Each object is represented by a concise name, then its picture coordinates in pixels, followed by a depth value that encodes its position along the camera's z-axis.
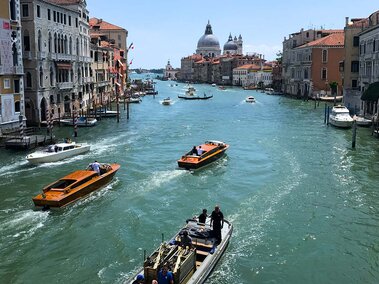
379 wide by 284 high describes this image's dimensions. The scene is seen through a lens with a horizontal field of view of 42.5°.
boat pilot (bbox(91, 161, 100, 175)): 21.44
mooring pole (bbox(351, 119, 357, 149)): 30.42
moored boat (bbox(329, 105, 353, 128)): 39.56
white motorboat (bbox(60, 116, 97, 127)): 40.88
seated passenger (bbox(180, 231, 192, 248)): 12.91
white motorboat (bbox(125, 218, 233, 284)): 11.41
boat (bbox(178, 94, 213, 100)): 83.39
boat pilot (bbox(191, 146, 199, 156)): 25.91
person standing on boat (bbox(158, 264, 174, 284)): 11.06
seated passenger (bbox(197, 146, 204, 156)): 25.75
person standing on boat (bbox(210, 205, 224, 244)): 13.92
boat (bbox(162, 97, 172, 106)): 69.72
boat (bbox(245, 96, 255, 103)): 75.05
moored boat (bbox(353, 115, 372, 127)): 38.50
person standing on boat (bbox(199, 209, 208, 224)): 14.95
